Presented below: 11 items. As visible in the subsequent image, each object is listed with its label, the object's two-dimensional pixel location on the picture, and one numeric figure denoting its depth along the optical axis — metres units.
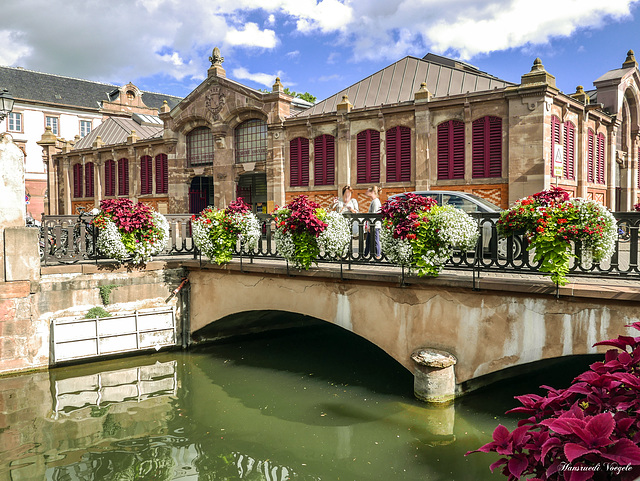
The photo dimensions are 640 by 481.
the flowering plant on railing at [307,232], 9.35
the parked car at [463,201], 10.55
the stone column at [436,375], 8.13
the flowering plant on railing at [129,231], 11.30
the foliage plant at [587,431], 2.17
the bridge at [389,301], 7.06
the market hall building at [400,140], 16.20
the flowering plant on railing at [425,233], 7.95
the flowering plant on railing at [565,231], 6.74
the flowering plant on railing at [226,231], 11.05
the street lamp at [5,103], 11.66
